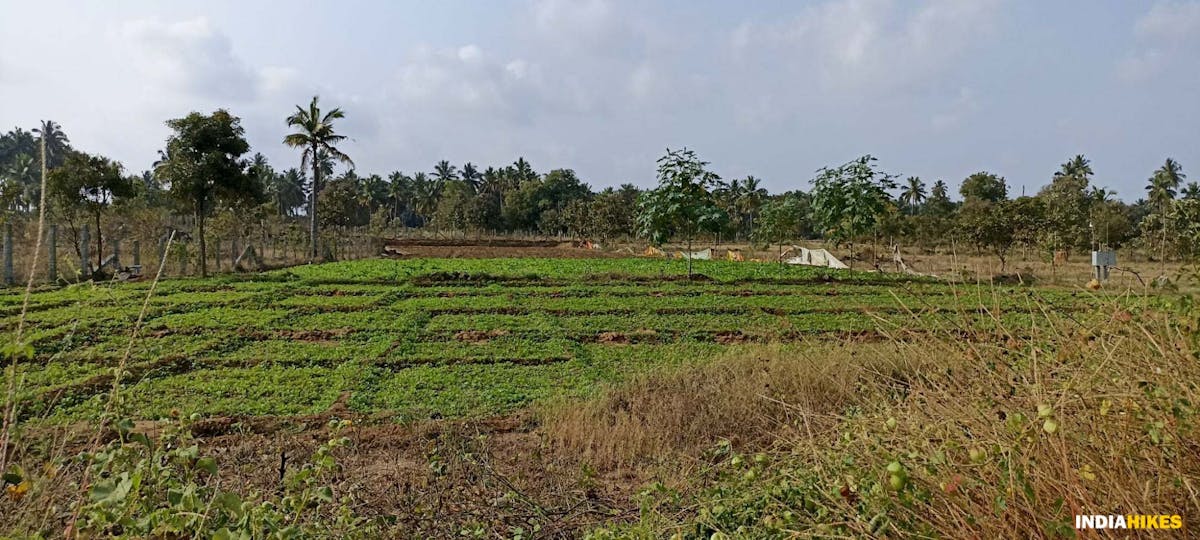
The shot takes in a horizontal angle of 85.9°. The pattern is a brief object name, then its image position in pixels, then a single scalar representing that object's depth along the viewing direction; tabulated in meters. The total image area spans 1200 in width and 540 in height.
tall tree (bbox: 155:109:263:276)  20.41
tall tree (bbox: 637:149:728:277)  22.31
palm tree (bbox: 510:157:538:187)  80.44
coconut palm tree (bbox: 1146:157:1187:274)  58.63
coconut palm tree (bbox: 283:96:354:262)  33.78
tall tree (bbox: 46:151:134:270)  19.08
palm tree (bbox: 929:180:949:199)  68.09
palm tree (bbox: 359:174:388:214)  71.62
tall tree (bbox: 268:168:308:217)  77.40
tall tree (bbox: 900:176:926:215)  70.55
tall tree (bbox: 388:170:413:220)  72.62
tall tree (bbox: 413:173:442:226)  72.62
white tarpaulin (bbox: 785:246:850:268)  28.27
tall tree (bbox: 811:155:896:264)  23.85
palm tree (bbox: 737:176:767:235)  69.44
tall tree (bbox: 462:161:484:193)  84.31
